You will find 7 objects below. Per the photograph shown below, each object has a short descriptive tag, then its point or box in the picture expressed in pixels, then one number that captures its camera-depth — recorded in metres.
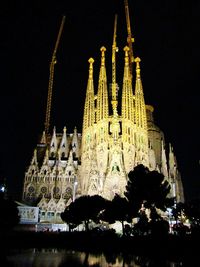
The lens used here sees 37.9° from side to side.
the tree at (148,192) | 38.94
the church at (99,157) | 69.56
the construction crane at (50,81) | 103.44
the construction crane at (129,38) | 102.70
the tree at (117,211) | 39.59
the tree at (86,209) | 43.41
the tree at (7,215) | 36.97
